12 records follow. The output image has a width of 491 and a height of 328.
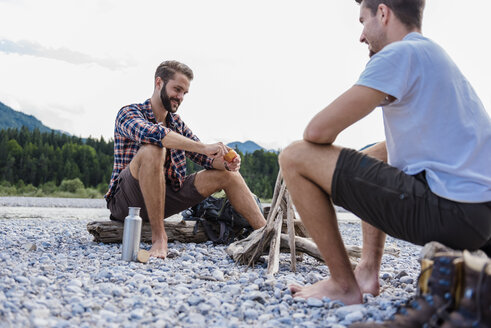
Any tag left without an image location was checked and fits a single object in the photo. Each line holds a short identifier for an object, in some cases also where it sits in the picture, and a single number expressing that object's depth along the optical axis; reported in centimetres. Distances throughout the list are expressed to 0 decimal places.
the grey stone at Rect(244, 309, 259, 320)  237
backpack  504
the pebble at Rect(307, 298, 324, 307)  251
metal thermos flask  381
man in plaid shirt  430
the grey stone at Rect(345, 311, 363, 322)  222
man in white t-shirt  217
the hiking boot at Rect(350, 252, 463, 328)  178
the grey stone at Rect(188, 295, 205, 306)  258
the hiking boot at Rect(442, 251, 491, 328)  162
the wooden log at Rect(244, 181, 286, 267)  373
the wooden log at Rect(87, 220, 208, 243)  488
